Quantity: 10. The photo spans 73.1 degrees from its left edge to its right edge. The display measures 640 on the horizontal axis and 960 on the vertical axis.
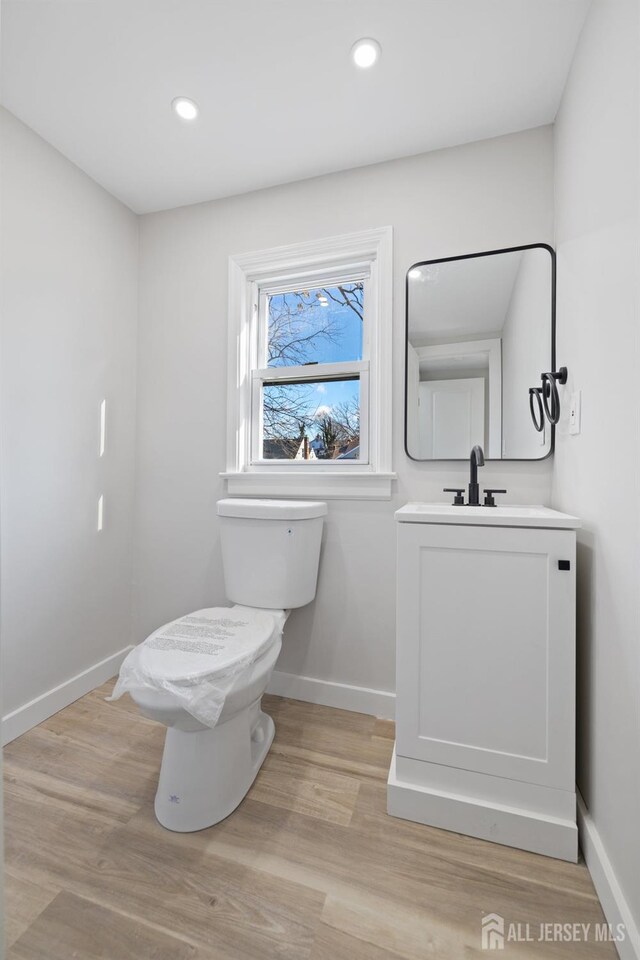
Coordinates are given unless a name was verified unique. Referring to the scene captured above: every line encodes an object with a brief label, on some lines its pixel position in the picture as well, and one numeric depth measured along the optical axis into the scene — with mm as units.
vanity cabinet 1158
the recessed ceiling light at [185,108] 1548
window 1829
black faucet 1509
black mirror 1607
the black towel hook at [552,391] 1435
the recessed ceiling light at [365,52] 1341
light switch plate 1296
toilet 1163
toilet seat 1188
